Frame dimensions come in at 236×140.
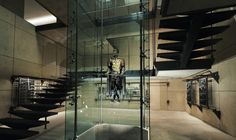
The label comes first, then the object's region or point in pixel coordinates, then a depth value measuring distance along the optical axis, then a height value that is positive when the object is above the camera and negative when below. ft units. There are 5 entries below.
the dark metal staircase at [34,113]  10.23 -2.47
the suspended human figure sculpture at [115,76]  16.99 +0.54
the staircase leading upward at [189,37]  9.39 +2.95
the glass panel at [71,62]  10.79 +1.30
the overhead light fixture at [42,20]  22.24 +8.30
